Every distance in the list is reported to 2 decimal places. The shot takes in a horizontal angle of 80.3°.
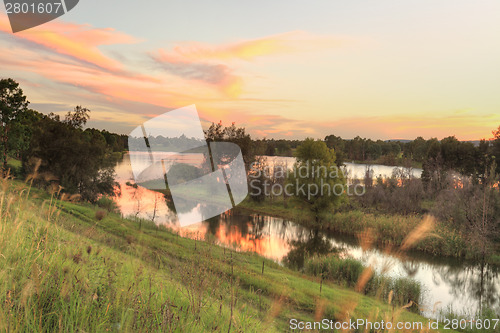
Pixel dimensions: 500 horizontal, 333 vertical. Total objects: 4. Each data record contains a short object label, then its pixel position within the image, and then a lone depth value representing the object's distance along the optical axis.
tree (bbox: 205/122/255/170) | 57.75
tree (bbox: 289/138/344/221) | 32.62
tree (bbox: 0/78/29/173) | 34.53
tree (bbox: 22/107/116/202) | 32.66
